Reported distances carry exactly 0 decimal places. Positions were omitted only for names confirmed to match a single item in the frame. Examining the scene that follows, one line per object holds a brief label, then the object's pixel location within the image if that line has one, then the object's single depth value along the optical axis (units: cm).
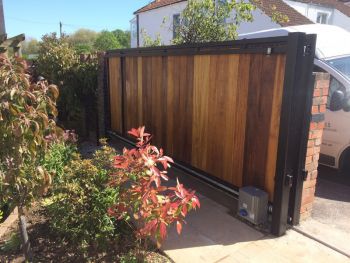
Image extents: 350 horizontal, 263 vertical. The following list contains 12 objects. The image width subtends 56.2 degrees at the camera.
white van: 475
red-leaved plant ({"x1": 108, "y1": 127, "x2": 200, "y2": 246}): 236
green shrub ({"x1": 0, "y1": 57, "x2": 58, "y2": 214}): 215
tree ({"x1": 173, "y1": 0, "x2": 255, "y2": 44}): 617
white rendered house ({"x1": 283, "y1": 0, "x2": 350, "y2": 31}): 1739
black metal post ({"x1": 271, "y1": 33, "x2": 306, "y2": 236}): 295
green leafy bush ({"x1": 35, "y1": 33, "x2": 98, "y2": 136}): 728
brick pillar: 330
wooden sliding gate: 311
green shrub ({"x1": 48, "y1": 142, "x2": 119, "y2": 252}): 294
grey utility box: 336
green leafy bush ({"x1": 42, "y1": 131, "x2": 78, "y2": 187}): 414
